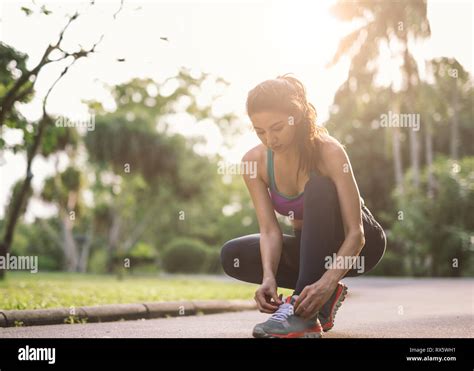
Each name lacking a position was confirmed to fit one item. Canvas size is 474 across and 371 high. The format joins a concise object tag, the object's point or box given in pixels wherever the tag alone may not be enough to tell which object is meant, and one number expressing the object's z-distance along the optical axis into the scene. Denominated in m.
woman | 3.56
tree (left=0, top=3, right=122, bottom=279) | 8.06
